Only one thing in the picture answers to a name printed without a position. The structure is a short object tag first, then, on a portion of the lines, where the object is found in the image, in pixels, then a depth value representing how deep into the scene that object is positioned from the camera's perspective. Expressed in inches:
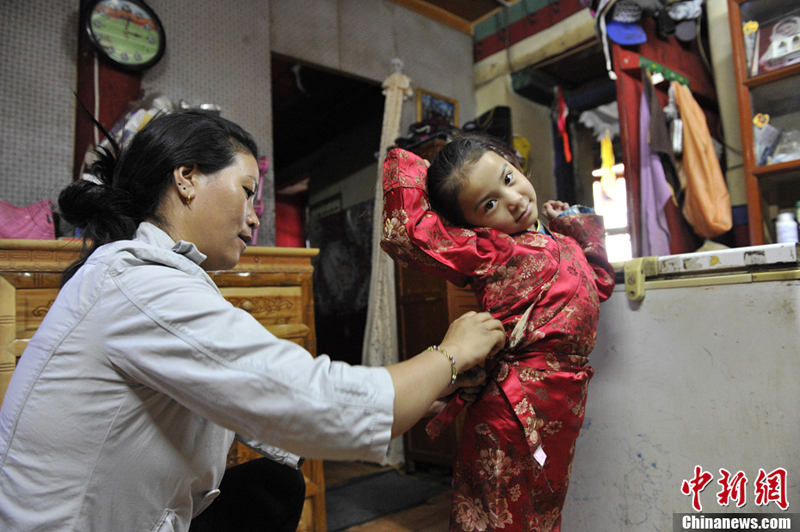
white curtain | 119.3
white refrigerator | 46.1
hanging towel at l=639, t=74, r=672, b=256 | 95.9
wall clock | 84.6
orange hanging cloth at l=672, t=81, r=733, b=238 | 95.4
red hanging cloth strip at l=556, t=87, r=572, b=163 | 141.4
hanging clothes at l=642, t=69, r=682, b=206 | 96.3
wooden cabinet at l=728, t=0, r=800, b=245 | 90.0
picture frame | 134.6
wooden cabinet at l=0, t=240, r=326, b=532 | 55.6
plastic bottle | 86.9
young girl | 40.6
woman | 24.1
